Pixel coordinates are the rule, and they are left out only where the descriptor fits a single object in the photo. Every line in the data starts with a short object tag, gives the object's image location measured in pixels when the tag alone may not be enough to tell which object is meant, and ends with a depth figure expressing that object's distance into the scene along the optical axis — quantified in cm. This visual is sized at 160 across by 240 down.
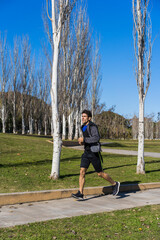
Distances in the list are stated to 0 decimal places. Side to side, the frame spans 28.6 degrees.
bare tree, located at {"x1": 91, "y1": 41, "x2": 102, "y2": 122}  4144
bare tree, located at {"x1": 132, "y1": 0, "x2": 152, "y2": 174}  1137
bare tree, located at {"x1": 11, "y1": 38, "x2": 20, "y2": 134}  4325
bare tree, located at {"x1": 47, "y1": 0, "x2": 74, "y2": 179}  912
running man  677
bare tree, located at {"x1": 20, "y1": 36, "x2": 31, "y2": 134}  4384
